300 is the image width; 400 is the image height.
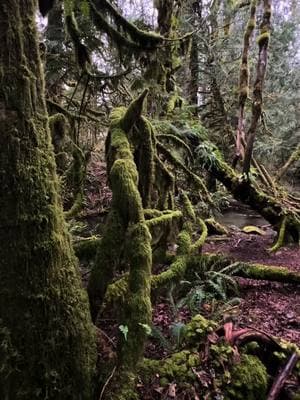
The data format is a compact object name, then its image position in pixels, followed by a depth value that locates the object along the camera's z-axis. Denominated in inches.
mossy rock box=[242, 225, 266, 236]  401.7
